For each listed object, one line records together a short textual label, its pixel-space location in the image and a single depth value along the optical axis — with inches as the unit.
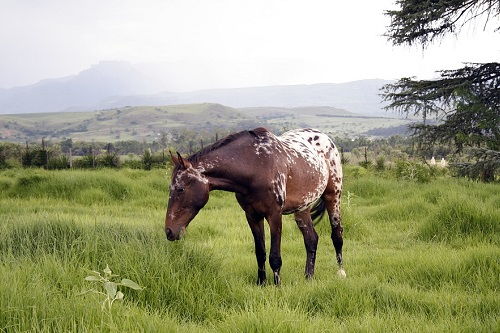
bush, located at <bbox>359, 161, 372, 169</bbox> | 787.8
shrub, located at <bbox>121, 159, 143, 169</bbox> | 877.5
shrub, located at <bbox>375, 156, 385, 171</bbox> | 759.7
